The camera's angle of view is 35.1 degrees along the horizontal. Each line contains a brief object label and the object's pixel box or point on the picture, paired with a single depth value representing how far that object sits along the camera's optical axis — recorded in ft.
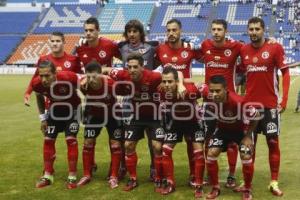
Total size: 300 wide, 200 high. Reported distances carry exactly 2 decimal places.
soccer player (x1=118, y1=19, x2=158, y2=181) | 23.75
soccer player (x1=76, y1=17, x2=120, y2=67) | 25.08
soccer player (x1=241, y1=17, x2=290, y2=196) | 22.12
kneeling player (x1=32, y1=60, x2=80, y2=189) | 23.76
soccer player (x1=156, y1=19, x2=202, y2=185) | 23.98
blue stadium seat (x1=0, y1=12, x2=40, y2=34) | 183.21
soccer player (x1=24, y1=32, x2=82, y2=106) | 24.43
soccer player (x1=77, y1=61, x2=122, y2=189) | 23.72
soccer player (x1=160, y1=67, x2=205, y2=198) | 22.20
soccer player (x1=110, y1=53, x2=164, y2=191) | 22.95
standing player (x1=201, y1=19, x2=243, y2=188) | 23.43
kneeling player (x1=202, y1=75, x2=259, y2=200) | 21.01
